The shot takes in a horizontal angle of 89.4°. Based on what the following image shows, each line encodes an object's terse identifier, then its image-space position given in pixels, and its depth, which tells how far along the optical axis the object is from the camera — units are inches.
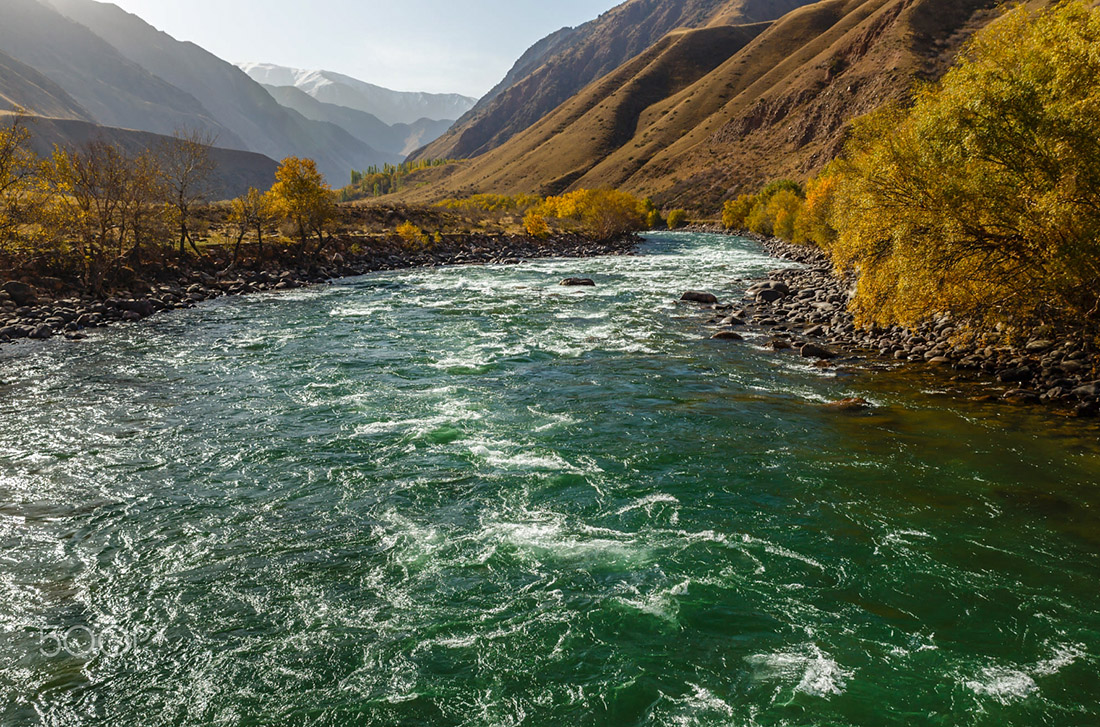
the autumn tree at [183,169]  2076.8
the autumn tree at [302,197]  2450.8
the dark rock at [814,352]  1137.4
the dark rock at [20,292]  1524.4
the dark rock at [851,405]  846.5
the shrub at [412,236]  3336.6
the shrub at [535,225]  3941.9
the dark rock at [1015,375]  911.2
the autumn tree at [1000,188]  681.0
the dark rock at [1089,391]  789.2
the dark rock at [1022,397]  831.7
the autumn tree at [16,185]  1311.5
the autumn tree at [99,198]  1549.0
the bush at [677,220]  6156.5
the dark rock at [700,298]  1772.9
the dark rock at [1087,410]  768.3
